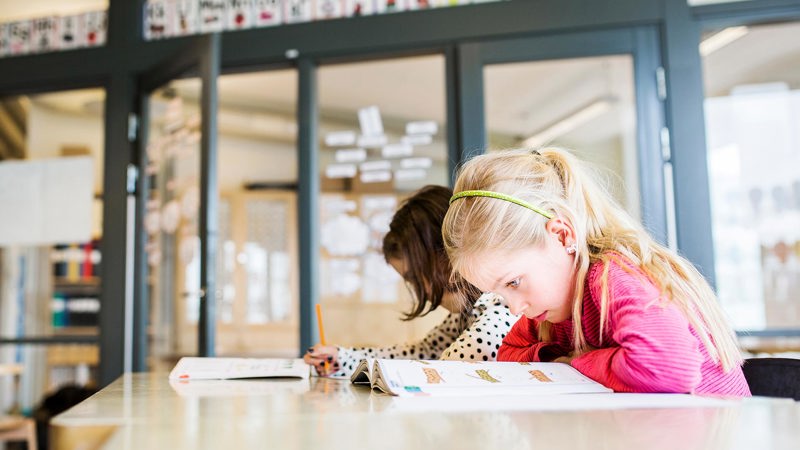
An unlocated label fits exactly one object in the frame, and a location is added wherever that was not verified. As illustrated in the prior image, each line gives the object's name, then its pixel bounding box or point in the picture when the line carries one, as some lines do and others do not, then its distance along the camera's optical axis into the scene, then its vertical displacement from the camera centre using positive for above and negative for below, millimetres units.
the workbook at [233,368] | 1178 -162
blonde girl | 902 -8
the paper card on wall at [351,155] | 3148 +512
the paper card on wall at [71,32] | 3371 +1148
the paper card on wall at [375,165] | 3109 +459
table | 547 -131
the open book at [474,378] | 830 -133
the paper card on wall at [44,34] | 3414 +1157
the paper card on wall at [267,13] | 3127 +1133
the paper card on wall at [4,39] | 3479 +1156
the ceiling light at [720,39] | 2830 +888
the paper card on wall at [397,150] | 3100 +522
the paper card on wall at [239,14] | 3168 +1145
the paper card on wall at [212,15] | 3209 +1157
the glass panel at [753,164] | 2869 +403
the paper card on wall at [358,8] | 3021 +1108
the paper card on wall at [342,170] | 3131 +444
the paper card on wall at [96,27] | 3346 +1160
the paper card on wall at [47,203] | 3508 +369
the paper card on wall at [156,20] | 3271 +1163
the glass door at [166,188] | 3020 +387
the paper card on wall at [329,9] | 3051 +1115
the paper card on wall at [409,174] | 3066 +412
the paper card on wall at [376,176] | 3104 +412
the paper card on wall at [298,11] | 3088 +1126
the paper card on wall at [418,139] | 3066 +562
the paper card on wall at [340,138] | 3156 +588
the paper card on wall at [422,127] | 3059 +612
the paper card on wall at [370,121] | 3178 +668
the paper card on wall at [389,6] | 2986 +1101
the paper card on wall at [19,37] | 3453 +1156
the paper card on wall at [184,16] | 3252 +1169
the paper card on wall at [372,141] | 3154 +573
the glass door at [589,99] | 2760 +680
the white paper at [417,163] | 3064 +461
